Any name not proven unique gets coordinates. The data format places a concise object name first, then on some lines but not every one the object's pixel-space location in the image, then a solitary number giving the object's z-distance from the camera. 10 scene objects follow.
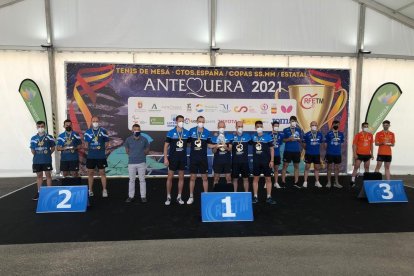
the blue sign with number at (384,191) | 6.11
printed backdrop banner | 8.31
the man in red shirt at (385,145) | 7.47
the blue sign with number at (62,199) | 5.38
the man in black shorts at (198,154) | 5.95
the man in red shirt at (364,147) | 7.44
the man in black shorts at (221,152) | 5.96
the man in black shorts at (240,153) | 5.95
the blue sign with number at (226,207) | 4.93
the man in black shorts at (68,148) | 6.37
